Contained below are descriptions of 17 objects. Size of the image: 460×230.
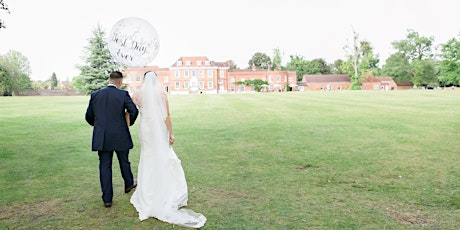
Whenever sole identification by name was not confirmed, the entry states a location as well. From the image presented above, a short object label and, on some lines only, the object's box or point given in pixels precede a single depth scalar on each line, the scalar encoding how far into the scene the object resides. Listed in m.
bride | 4.67
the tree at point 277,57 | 101.88
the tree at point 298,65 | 105.44
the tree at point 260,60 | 110.38
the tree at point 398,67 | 85.62
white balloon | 7.02
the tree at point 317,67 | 105.31
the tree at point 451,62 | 64.31
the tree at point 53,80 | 131.50
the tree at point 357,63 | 72.12
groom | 4.80
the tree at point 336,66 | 112.00
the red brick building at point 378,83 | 91.31
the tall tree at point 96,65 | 39.91
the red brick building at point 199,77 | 81.06
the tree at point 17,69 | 69.94
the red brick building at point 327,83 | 93.31
